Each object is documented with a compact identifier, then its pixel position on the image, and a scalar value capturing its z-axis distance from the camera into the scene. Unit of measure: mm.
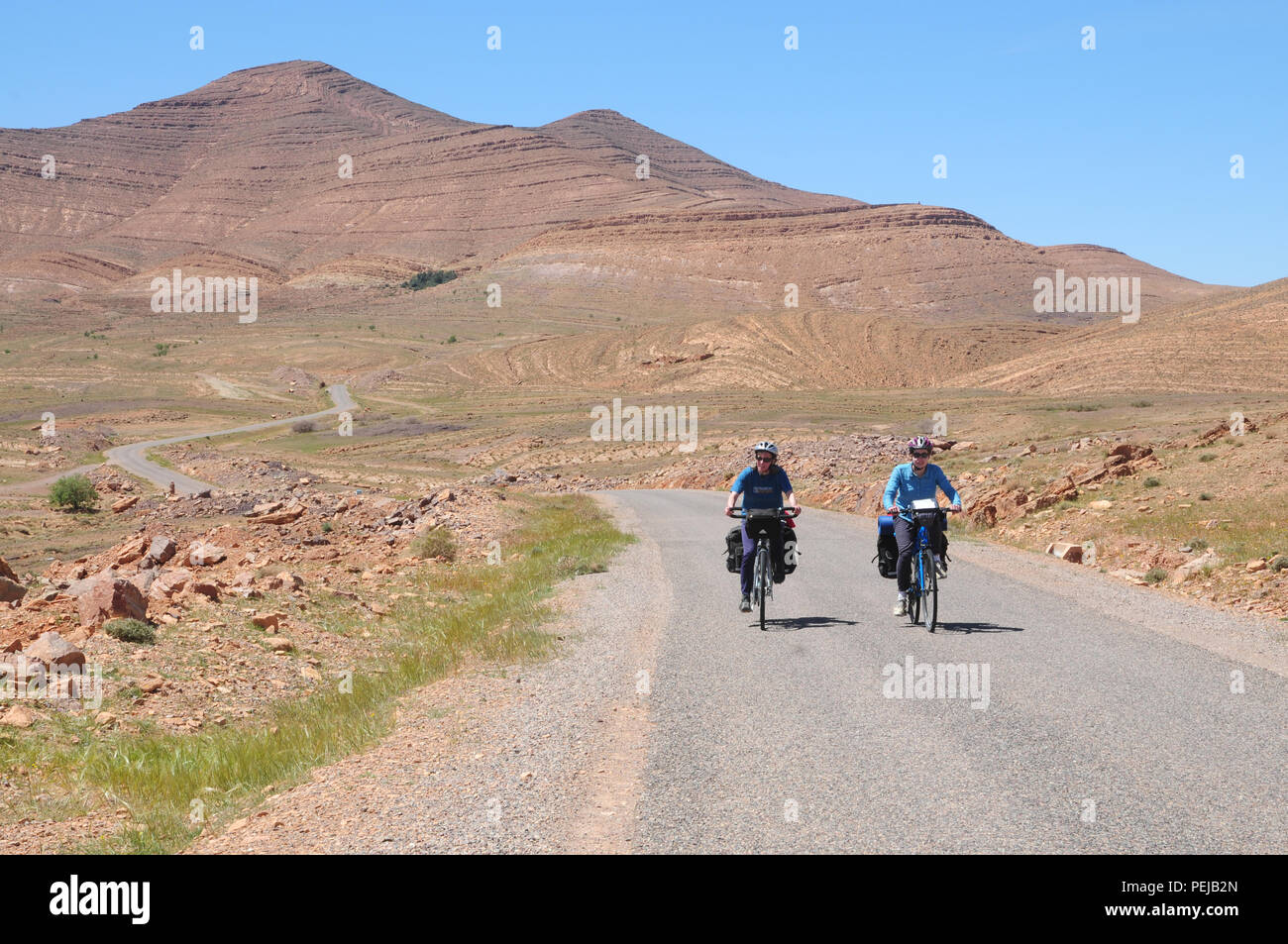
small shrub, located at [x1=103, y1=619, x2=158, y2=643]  12844
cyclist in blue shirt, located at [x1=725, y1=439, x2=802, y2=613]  12758
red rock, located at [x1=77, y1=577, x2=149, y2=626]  13602
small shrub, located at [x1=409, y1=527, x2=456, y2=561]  23500
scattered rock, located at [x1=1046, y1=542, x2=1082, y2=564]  18781
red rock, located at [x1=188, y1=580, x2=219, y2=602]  15812
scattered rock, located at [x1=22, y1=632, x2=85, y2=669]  11266
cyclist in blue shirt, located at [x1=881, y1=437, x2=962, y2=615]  12148
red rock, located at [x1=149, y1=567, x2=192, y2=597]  16188
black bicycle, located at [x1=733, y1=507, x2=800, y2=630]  12648
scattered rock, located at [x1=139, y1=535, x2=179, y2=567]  23088
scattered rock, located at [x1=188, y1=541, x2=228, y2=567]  22078
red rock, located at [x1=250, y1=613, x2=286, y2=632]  14906
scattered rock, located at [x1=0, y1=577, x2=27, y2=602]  16875
